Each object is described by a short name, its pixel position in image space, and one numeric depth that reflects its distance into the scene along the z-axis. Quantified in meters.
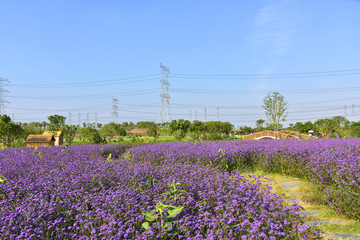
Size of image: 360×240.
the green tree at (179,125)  47.69
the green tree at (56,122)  24.11
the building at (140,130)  65.94
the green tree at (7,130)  18.58
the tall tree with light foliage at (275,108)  36.06
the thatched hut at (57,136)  22.14
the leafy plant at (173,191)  2.96
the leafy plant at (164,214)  2.34
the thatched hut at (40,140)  21.27
